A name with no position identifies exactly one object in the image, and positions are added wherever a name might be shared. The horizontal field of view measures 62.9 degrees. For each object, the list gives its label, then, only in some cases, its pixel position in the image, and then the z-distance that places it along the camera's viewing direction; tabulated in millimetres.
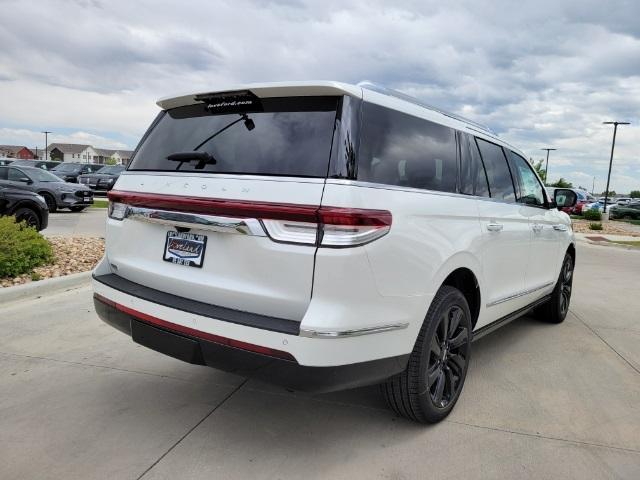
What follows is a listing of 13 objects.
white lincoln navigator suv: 2350
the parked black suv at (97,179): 23781
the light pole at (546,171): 49756
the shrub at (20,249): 6055
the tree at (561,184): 55975
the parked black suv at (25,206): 9047
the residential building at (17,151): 114538
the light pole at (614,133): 29606
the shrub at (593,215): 26594
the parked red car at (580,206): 30531
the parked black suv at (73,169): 23219
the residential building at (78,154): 118812
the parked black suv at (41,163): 27261
